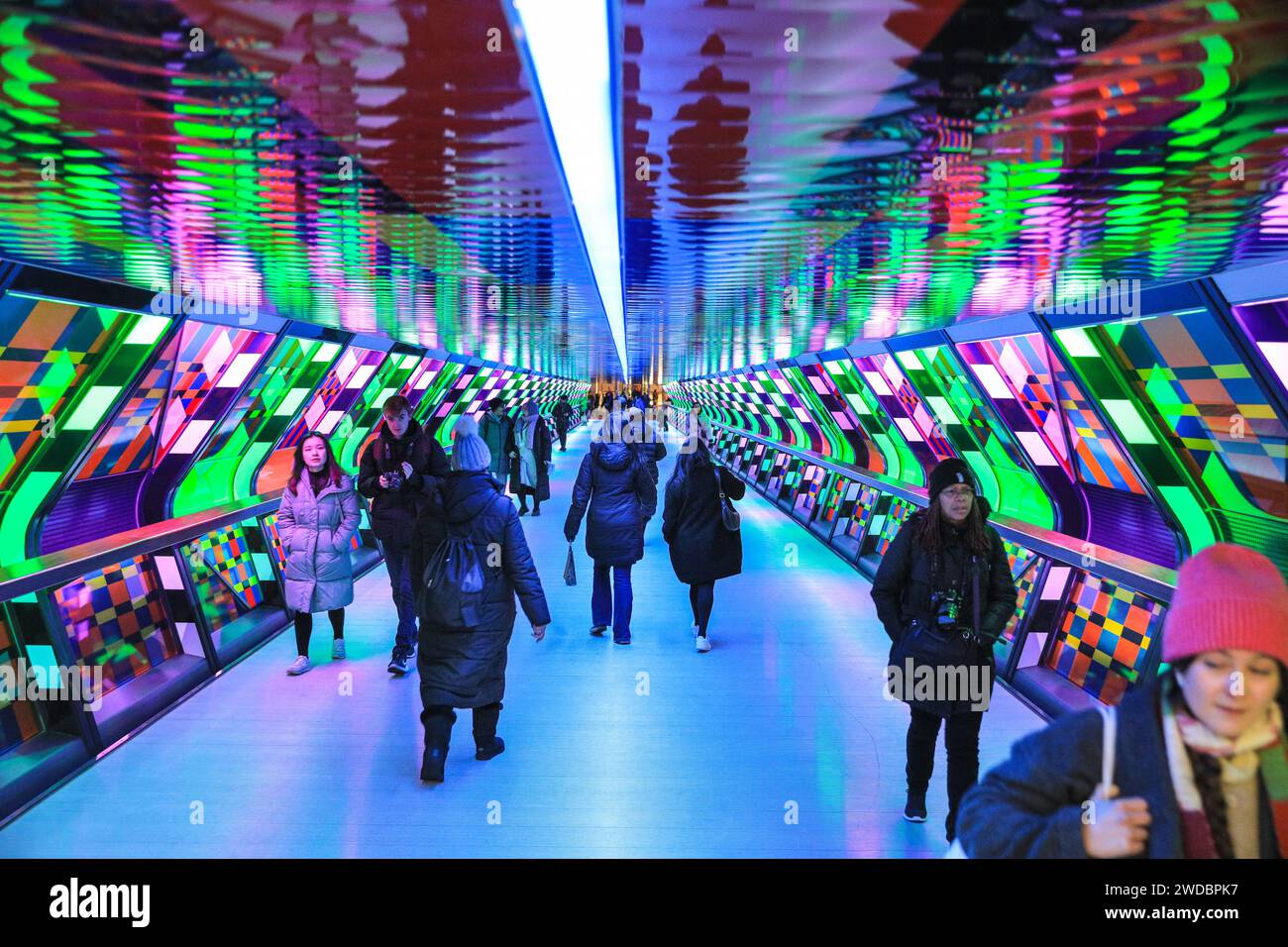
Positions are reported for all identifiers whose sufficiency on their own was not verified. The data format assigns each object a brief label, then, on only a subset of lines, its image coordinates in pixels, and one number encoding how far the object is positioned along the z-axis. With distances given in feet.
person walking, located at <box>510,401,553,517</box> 40.14
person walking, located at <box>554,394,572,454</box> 79.41
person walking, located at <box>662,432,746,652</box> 20.35
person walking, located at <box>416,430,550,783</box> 13.47
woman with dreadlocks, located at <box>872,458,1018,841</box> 11.37
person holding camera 17.49
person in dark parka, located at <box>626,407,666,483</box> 22.72
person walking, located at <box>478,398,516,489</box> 38.63
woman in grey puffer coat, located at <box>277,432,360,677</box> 17.90
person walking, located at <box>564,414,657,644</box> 20.76
